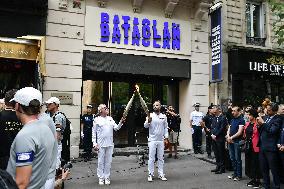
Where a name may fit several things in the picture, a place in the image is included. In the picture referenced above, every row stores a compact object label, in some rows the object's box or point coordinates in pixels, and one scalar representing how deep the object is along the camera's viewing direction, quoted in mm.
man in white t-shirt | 12758
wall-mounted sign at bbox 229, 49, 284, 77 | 14383
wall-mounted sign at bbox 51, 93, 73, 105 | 11266
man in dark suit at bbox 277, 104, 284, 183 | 6911
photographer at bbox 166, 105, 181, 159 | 11320
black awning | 11875
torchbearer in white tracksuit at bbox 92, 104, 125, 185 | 8031
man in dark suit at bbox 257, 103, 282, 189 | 7098
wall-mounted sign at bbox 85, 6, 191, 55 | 11953
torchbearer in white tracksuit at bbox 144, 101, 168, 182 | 8375
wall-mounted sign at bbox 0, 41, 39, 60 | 9406
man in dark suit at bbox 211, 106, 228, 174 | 9438
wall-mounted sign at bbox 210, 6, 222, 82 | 13359
